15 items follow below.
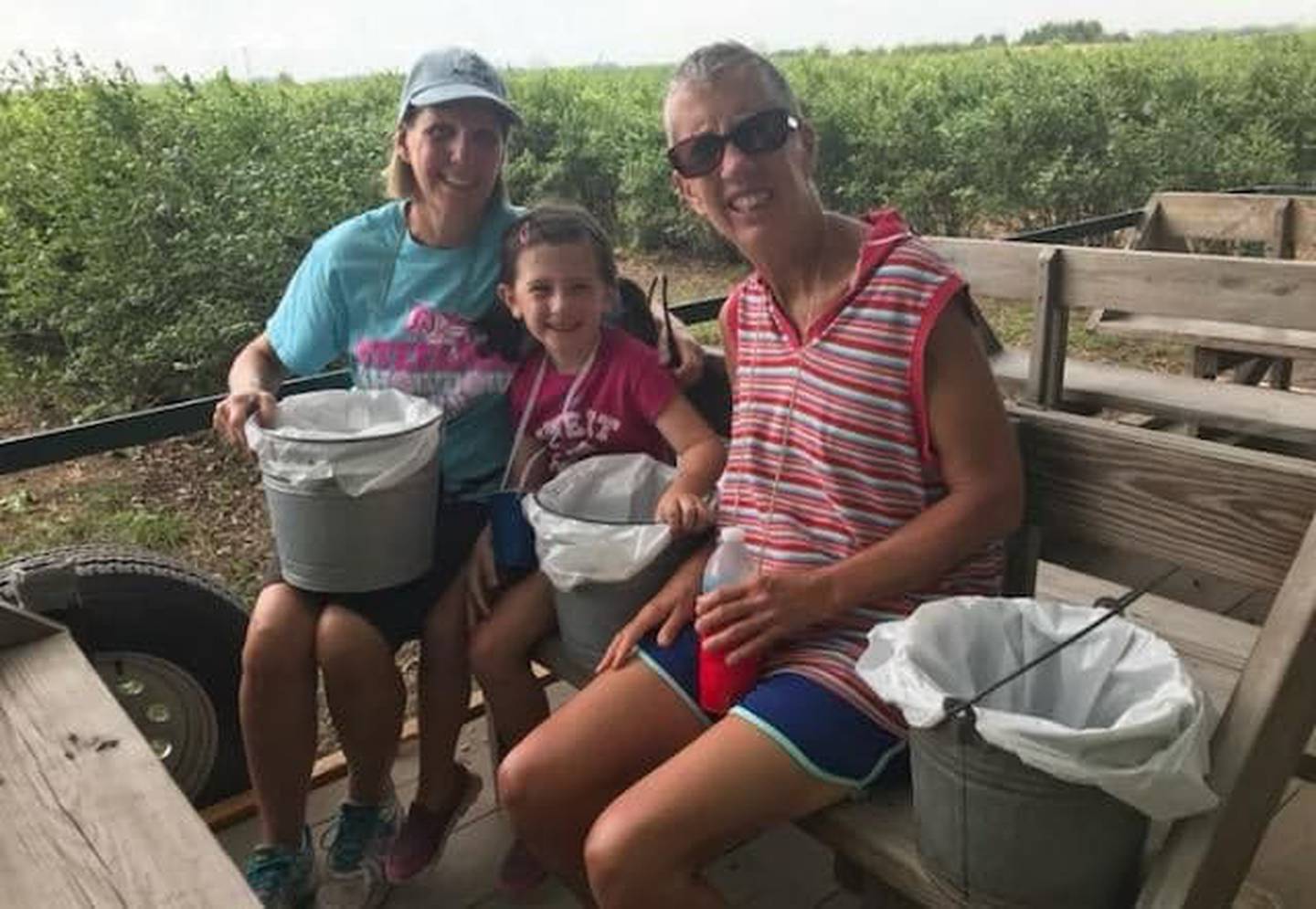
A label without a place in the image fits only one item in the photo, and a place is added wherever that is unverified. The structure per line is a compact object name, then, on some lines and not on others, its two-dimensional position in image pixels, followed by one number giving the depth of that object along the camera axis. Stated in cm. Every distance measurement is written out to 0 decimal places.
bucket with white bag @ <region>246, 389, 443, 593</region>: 203
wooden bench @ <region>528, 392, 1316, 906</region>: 133
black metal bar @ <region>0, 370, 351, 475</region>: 227
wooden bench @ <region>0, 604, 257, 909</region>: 130
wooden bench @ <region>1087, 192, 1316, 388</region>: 462
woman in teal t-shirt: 216
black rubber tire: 229
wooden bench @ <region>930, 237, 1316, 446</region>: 331
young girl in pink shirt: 216
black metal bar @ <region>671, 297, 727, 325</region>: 291
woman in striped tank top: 158
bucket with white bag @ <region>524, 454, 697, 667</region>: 193
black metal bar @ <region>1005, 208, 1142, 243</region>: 421
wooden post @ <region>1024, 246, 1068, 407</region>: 355
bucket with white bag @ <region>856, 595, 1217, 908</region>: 122
